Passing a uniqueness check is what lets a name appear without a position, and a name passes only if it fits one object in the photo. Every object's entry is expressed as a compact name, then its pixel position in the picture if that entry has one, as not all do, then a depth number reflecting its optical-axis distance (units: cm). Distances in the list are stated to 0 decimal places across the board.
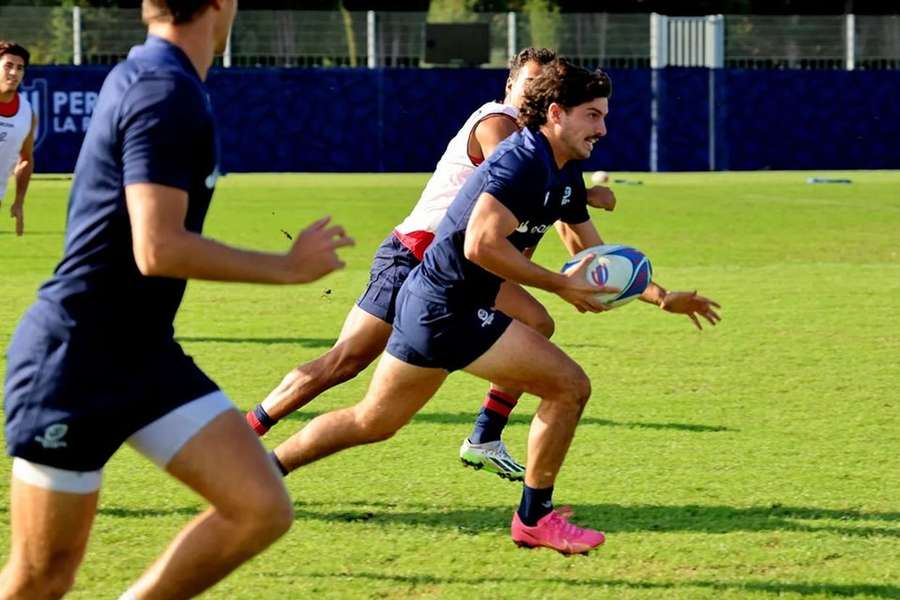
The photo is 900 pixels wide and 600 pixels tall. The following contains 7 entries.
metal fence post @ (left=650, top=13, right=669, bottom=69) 4112
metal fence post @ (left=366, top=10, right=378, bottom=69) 4041
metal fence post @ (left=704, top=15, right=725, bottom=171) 4059
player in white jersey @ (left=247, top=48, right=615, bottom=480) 754
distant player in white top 1238
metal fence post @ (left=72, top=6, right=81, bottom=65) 3875
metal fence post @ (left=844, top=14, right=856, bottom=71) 4166
